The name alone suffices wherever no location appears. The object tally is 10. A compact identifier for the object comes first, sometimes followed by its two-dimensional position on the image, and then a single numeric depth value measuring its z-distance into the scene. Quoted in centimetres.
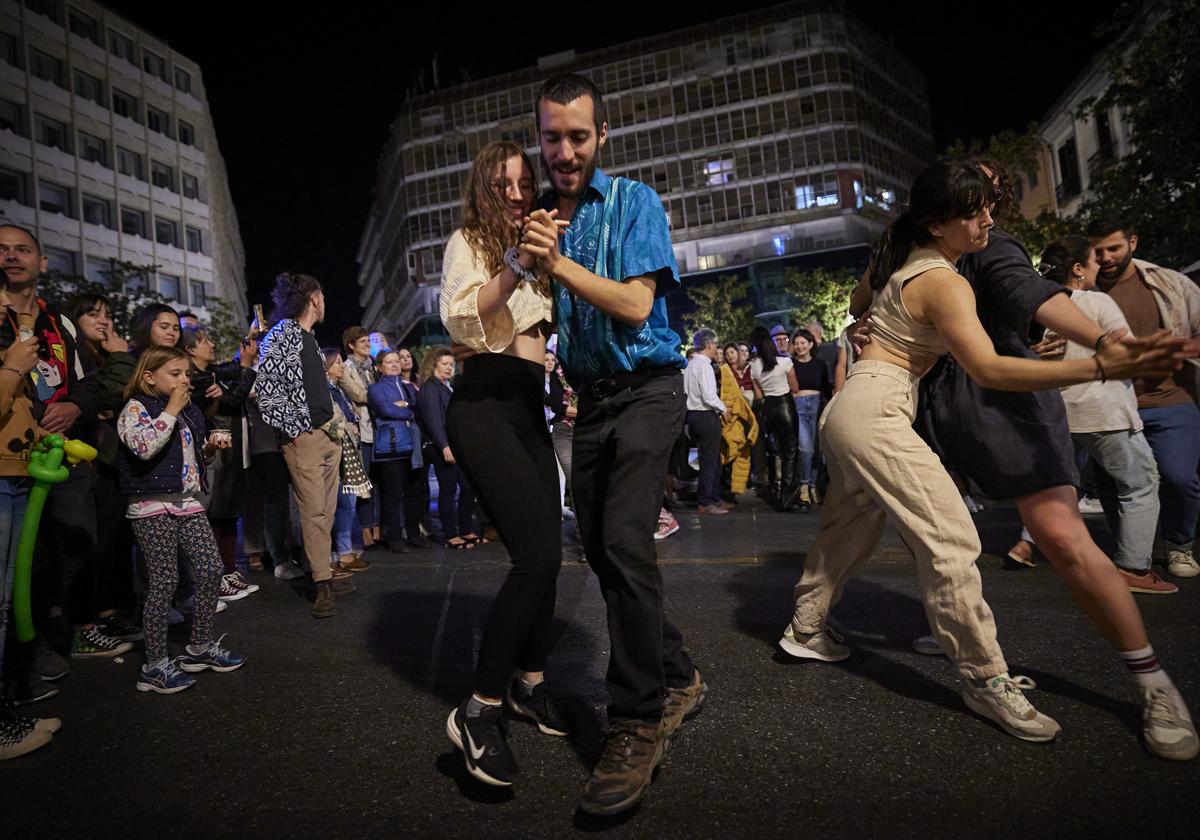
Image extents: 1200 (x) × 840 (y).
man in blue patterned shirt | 246
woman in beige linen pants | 277
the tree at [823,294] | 4728
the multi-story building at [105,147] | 4403
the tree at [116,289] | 3422
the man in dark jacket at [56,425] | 401
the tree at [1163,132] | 1298
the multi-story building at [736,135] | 5919
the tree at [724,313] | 5141
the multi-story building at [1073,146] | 3328
